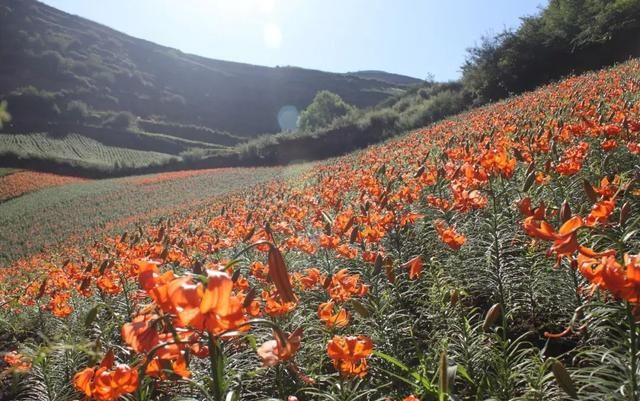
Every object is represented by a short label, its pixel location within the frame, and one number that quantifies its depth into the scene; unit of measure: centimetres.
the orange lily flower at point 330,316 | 235
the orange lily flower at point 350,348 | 194
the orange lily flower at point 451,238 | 294
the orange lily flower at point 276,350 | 111
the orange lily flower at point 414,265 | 260
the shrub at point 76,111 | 5722
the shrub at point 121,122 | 5666
